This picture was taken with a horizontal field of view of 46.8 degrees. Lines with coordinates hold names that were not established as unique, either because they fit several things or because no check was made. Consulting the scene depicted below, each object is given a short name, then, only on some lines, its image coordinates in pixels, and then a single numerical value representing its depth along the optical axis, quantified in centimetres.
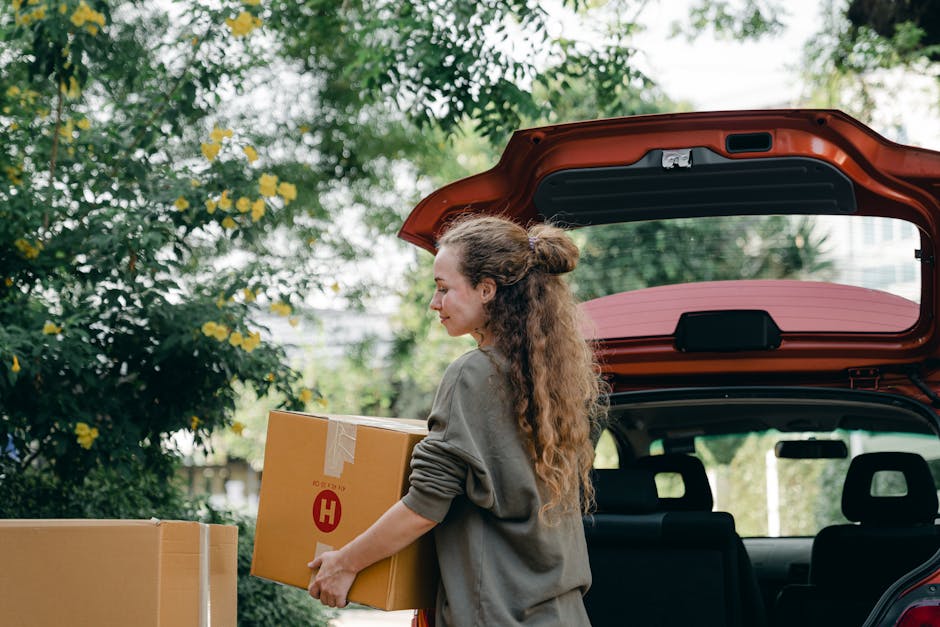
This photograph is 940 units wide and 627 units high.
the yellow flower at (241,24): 502
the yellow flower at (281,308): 494
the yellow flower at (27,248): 452
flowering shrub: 449
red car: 273
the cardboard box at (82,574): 228
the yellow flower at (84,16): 455
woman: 218
